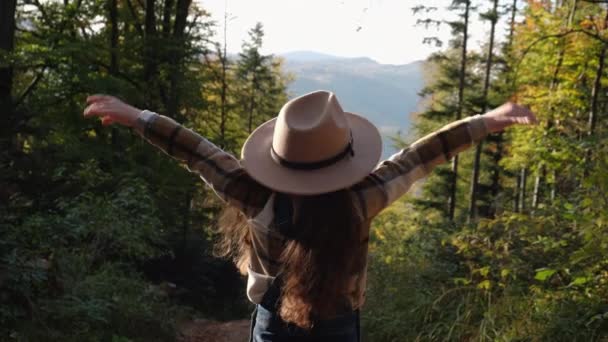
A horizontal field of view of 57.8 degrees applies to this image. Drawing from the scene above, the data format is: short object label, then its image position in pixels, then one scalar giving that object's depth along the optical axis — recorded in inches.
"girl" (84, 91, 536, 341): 72.6
